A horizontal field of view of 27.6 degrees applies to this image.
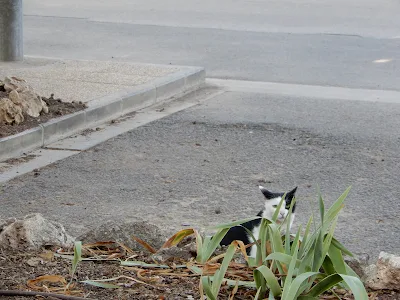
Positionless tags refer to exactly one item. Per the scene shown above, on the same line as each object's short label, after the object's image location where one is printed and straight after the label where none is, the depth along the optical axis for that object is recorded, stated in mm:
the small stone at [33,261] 3697
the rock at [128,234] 4133
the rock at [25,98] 8102
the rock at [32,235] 3949
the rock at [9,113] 7824
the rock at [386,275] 3531
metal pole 11711
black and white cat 4832
